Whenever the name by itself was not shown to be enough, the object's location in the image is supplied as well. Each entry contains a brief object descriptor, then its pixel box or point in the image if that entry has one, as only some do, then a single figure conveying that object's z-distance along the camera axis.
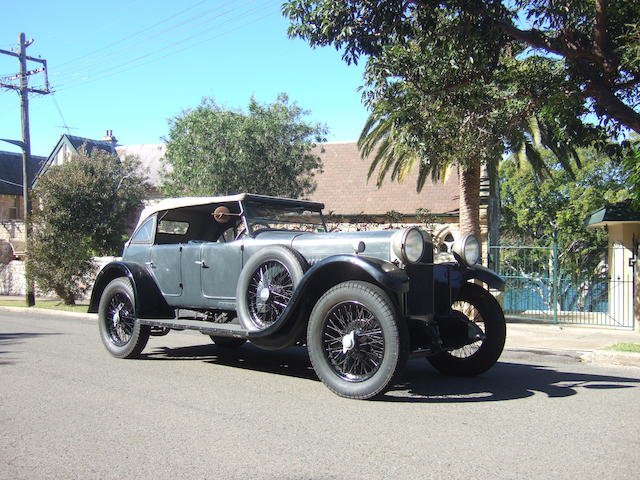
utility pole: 18.80
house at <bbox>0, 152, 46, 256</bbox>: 36.75
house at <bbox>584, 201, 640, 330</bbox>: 12.80
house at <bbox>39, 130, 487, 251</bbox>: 17.80
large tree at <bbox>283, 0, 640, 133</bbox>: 8.49
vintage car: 5.57
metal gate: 13.41
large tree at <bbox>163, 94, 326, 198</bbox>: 17.17
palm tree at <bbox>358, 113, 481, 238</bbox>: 14.06
